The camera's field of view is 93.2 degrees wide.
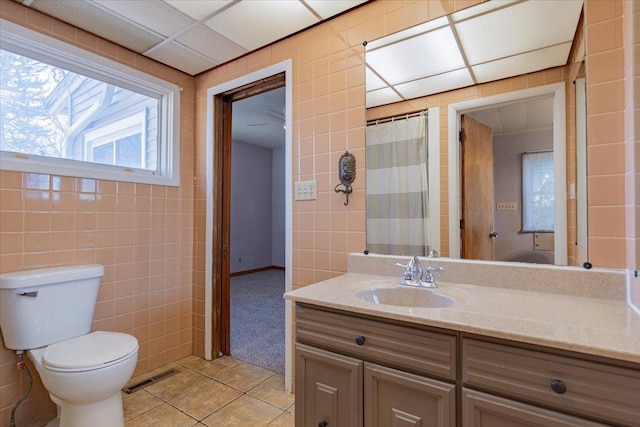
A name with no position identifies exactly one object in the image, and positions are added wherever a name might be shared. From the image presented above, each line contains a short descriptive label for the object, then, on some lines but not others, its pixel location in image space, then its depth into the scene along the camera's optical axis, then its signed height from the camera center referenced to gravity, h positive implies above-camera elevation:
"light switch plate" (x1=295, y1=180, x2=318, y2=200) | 1.81 +0.16
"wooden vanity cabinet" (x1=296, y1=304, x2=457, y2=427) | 0.91 -0.53
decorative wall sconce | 1.67 +0.25
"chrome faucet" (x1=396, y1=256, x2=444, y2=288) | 1.33 -0.26
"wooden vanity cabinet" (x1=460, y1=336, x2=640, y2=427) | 0.70 -0.44
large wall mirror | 1.20 +0.36
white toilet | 1.29 -0.62
